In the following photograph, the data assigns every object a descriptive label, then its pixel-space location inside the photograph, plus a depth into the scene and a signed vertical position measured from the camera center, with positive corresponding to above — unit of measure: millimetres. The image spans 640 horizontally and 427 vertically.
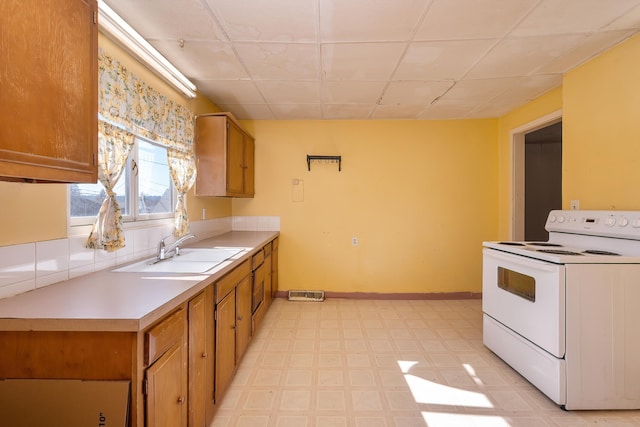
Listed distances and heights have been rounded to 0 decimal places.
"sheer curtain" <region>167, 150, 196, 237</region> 2461 +261
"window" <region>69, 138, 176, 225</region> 1653 +133
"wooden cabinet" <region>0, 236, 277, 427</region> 1016 -554
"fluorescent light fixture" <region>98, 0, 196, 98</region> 1650 +1081
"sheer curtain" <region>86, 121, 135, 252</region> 1588 +94
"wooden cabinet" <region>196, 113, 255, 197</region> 2871 +559
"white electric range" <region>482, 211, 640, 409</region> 1792 -690
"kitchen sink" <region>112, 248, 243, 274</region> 1784 -352
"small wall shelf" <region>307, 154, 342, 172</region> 3889 +704
